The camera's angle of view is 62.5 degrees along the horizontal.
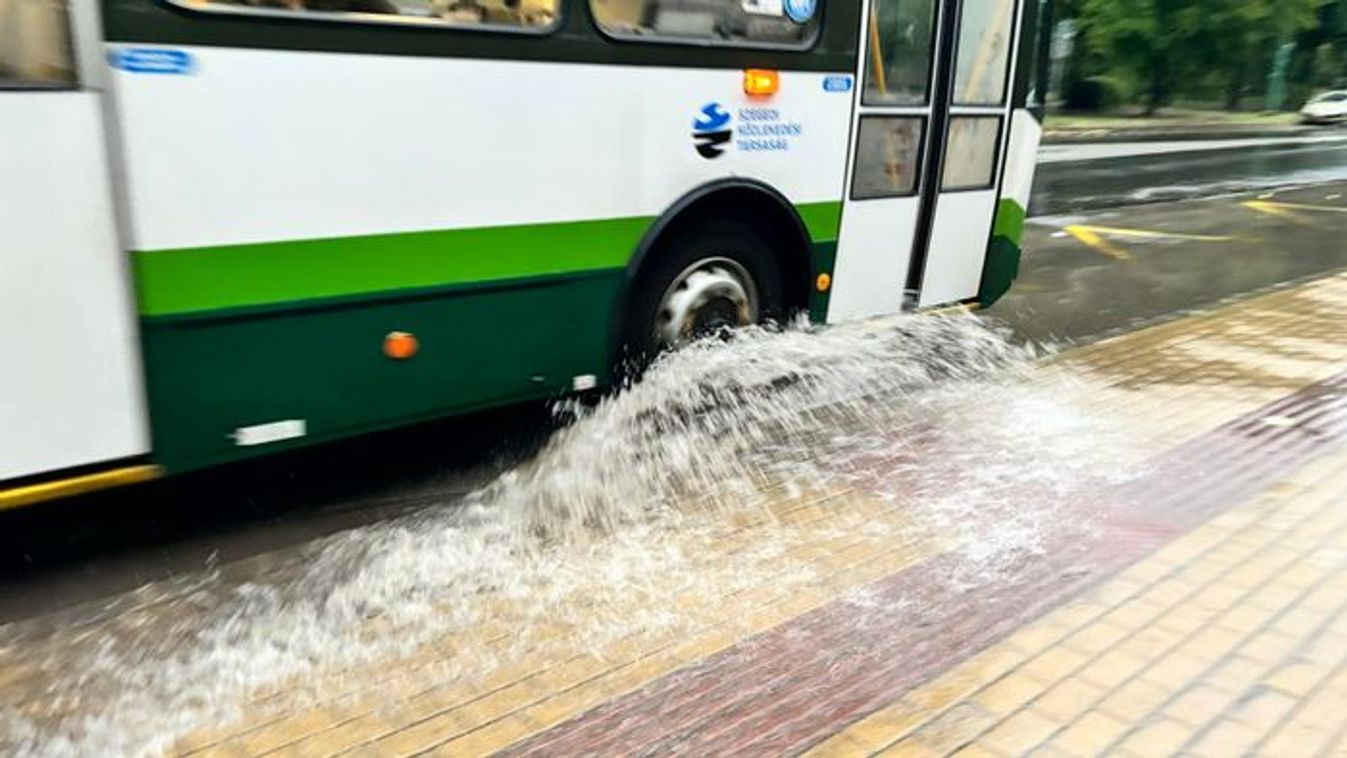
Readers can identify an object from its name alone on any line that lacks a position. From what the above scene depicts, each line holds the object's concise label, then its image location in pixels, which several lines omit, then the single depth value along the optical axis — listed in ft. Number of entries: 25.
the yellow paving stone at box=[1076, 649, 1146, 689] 10.92
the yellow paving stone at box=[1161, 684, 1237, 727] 10.32
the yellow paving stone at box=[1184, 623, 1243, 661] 11.42
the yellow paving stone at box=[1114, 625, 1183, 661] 11.42
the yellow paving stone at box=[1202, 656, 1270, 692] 10.83
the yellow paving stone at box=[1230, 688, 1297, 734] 10.21
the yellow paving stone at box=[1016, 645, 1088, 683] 11.01
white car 146.61
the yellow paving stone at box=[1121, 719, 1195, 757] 9.86
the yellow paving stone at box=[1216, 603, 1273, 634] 11.93
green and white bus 11.02
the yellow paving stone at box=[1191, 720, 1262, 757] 9.84
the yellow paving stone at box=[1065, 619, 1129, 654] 11.53
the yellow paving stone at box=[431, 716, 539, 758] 9.75
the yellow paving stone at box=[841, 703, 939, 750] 9.98
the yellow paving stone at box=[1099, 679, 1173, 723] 10.40
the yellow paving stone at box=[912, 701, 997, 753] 9.95
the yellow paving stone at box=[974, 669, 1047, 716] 10.46
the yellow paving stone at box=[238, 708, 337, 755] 9.75
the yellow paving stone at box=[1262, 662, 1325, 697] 10.77
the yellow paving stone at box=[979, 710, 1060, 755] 9.88
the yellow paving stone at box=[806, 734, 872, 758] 9.77
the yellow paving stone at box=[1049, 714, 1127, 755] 9.87
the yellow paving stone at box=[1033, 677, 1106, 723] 10.37
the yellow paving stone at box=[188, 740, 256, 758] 9.63
